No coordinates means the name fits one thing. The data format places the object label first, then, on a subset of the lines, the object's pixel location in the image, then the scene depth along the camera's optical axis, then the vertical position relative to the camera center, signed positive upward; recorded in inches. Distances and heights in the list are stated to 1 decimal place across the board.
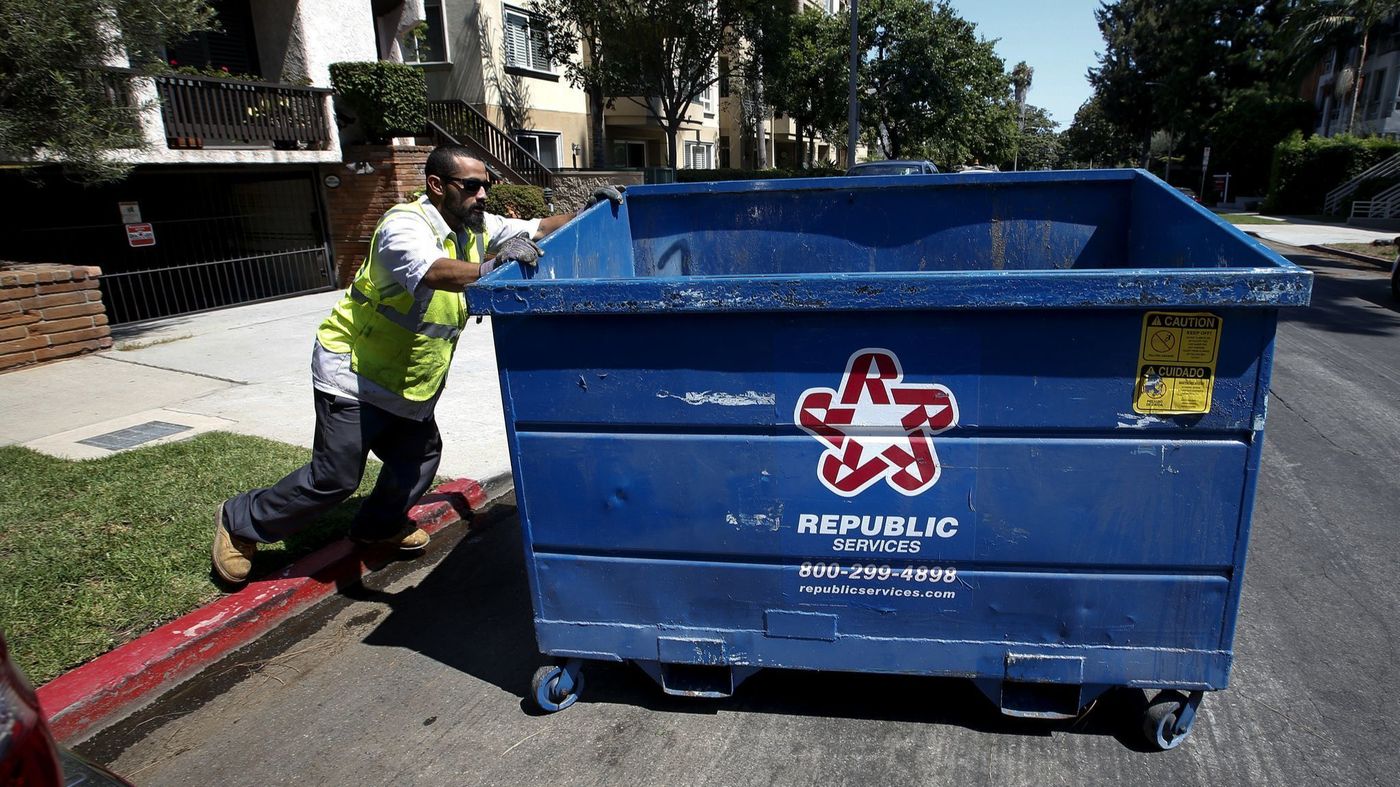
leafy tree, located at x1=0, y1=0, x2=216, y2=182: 288.8 +43.4
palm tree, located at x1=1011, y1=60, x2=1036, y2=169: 3732.8 +362.3
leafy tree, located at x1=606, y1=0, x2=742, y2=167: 878.4 +133.5
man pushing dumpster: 128.9 -26.2
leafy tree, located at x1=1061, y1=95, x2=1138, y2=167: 2260.0 +53.3
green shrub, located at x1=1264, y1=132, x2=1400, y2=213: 1123.3 -15.5
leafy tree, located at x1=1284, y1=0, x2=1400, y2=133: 1357.0 +202.5
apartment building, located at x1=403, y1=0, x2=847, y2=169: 855.7 +107.5
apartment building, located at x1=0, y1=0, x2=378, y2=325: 435.2 +9.4
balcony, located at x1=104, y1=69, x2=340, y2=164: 406.9 +35.9
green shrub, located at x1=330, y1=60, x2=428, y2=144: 498.3 +51.8
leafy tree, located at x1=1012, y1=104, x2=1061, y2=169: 3216.0 +84.5
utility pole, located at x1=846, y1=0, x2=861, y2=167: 887.1 +47.7
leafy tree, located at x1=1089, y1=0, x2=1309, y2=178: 1626.5 +188.2
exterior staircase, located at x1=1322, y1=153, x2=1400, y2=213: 1053.8 -40.9
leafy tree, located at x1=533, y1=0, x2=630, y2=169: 871.7 +140.9
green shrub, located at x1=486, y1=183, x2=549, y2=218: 579.2 -12.0
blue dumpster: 91.5 -33.2
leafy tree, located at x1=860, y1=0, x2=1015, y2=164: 1122.0 +123.5
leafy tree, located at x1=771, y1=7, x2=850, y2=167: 1124.5 +127.0
